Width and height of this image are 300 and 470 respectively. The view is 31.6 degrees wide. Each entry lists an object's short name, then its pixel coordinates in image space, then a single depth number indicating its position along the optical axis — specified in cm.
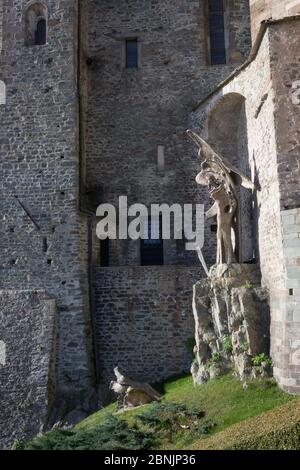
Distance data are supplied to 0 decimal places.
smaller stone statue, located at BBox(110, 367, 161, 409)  1260
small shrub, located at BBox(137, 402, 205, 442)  1016
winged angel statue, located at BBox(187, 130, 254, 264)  1283
